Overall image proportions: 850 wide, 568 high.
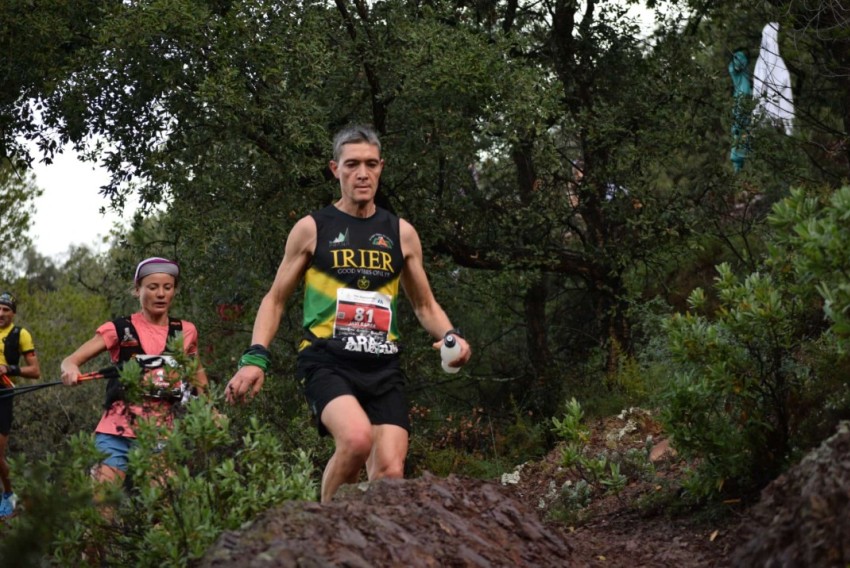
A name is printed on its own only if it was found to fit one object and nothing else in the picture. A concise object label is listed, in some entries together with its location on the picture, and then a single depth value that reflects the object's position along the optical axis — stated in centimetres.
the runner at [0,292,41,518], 1091
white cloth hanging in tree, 1191
